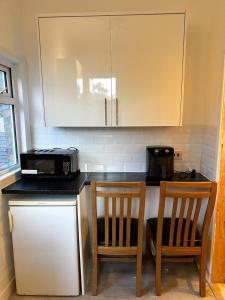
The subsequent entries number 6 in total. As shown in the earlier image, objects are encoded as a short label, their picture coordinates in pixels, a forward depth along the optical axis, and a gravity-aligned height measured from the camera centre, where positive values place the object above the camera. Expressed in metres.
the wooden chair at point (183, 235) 1.64 -0.93
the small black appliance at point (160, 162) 2.05 -0.38
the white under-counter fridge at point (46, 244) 1.72 -0.97
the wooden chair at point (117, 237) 1.65 -0.95
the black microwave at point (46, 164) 1.95 -0.37
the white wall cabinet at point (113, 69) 1.83 +0.43
